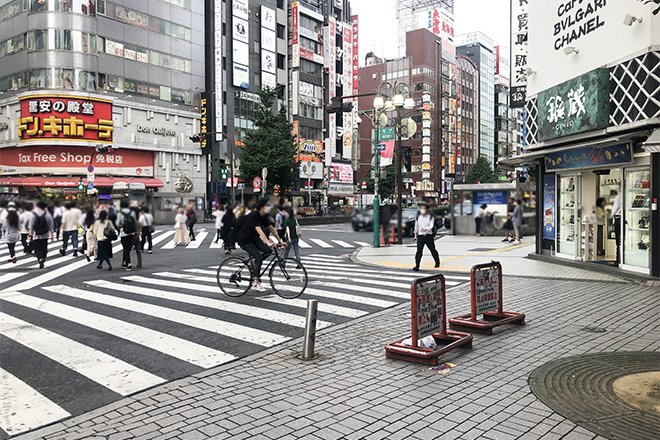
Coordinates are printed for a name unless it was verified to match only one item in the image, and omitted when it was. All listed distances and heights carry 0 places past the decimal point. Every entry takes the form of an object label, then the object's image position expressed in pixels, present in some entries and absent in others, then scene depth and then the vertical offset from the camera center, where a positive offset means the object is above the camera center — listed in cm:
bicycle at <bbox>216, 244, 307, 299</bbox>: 939 -131
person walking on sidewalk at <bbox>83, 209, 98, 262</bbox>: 1332 -107
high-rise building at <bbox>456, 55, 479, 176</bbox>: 10569 +2027
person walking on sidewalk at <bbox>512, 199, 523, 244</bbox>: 2091 -63
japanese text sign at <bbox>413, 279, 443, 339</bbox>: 577 -121
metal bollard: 597 -148
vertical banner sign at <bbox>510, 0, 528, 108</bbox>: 1894 +600
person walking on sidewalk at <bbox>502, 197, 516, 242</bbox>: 2295 -60
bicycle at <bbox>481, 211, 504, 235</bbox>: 2584 -102
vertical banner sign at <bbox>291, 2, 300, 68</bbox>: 6138 +2091
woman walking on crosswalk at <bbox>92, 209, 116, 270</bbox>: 1354 -121
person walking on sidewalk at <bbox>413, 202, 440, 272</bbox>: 1333 -63
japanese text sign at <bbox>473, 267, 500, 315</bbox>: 716 -122
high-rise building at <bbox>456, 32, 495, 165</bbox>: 11344 +2910
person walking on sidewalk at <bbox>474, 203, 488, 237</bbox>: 2590 -58
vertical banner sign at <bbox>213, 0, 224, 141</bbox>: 4966 +1480
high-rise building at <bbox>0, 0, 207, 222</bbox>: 3947 +1040
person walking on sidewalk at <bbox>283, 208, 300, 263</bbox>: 1481 -71
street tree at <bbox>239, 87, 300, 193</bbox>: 4381 +522
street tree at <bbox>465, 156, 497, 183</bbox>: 9106 +623
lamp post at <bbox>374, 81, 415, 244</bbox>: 1955 +407
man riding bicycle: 896 -56
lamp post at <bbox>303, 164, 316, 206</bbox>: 6238 +445
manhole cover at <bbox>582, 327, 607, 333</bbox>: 707 -177
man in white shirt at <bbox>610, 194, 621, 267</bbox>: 1222 -36
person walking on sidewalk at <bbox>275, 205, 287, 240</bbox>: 1692 -61
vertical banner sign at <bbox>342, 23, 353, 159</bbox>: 7031 +1746
